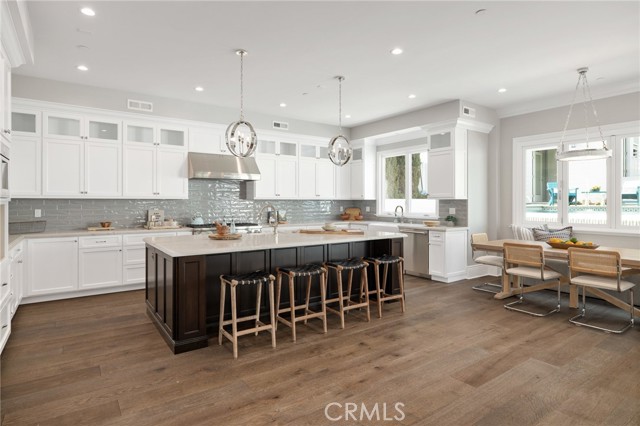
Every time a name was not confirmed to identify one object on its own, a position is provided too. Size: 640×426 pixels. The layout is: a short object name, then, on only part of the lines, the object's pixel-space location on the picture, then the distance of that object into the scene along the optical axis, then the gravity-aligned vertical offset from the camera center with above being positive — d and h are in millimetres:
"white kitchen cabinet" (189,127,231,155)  6441 +1278
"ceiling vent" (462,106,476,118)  6363 +1708
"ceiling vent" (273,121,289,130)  7423 +1743
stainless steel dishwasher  6629 -683
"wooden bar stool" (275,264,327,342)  3721 -749
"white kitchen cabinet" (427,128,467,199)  6453 +845
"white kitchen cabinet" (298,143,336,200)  7820 +848
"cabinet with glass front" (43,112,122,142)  5328 +1270
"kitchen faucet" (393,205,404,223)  7848 -30
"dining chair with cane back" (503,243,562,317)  4586 -638
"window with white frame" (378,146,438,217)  7707 +646
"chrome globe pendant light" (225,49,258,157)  3955 +787
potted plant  6730 -117
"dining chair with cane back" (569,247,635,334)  3936 -604
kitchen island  3414 -536
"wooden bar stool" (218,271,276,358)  3367 -775
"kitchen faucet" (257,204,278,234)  7175 -114
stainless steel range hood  6225 +803
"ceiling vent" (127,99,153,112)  5891 +1704
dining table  4078 -576
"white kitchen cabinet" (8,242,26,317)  3924 -667
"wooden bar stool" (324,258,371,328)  4089 -800
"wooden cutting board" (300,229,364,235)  4754 -232
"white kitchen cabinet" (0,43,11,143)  3144 +1041
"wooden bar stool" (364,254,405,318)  4473 -764
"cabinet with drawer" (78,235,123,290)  5282 -659
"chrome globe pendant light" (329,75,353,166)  4723 +787
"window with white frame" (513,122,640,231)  5391 +448
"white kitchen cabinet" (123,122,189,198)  5895 +842
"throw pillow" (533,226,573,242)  5836 -322
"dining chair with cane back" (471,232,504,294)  5641 -717
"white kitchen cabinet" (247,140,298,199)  7219 +844
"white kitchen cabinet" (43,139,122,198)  5312 +667
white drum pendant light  4352 +1105
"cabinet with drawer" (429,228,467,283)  6293 -696
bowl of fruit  4738 -391
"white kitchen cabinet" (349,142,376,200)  8359 +916
